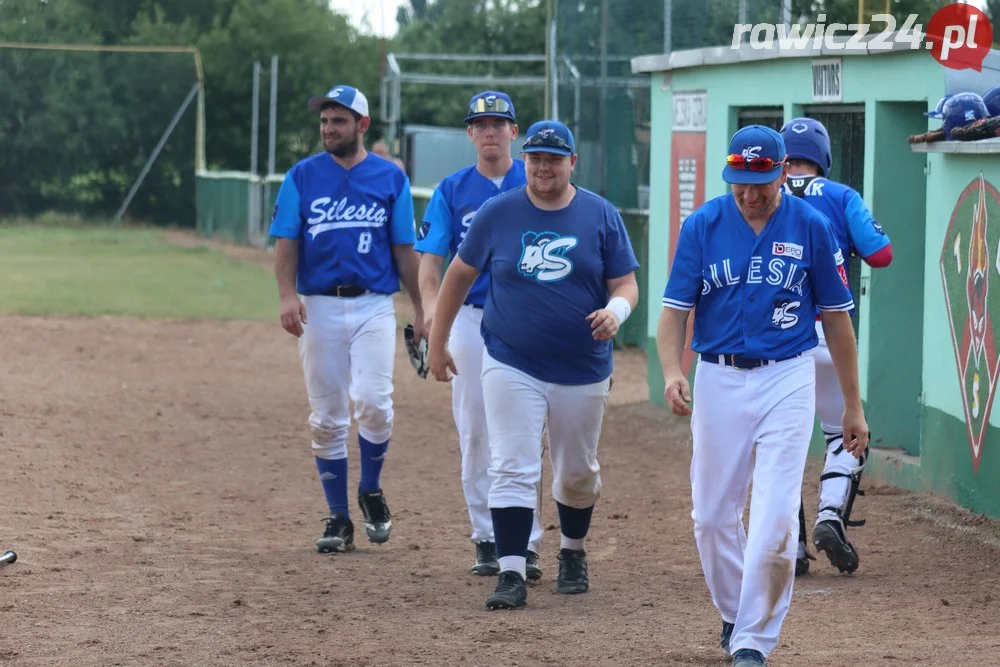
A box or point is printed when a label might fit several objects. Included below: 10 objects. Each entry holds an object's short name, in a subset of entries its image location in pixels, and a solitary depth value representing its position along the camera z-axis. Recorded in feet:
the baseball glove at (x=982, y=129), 51.60
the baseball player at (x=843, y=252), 44.11
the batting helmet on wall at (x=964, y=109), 52.19
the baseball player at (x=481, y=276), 45.60
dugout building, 51.88
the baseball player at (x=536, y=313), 40.09
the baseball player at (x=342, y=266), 48.67
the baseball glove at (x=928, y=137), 53.93
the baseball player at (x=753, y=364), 33.06
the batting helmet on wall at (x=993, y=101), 53.57
